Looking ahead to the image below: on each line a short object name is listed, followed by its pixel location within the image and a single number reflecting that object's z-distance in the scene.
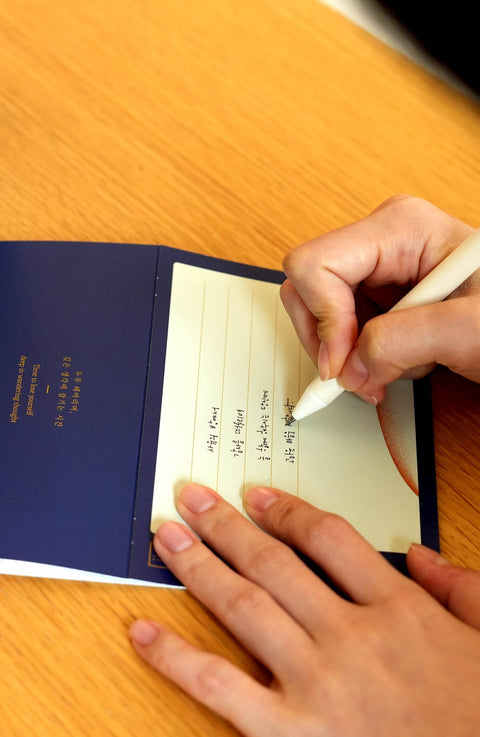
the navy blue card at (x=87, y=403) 0.46
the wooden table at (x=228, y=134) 0.61
